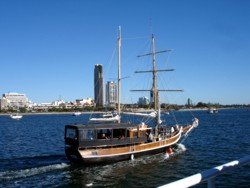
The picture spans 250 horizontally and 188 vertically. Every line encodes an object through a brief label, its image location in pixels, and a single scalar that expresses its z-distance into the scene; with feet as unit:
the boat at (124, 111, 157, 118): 114.60
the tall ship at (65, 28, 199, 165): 78.96
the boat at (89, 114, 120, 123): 106.29
